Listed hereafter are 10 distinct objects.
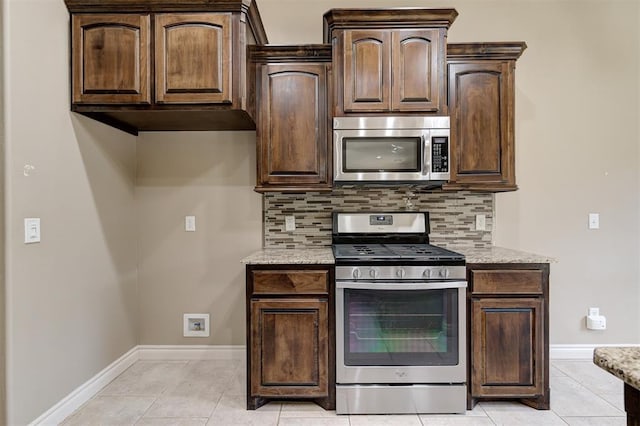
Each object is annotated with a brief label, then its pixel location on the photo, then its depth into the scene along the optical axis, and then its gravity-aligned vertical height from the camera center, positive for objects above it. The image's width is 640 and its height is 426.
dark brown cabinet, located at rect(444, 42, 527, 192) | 2.35 +0.67
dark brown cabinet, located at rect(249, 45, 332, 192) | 2.34 +0.64
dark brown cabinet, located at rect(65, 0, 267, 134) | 2.05 +0.93
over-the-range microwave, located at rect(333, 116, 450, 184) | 2.26 +0.40
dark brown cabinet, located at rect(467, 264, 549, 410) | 2.01 -0.70
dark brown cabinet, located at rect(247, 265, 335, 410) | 2.03 -0.70
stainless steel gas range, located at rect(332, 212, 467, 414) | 2.00 -0.69
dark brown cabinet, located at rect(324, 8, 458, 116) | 2.24 +0.94
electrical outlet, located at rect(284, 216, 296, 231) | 2.70 -0.08
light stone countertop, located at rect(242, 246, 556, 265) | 2.03 -0.27
